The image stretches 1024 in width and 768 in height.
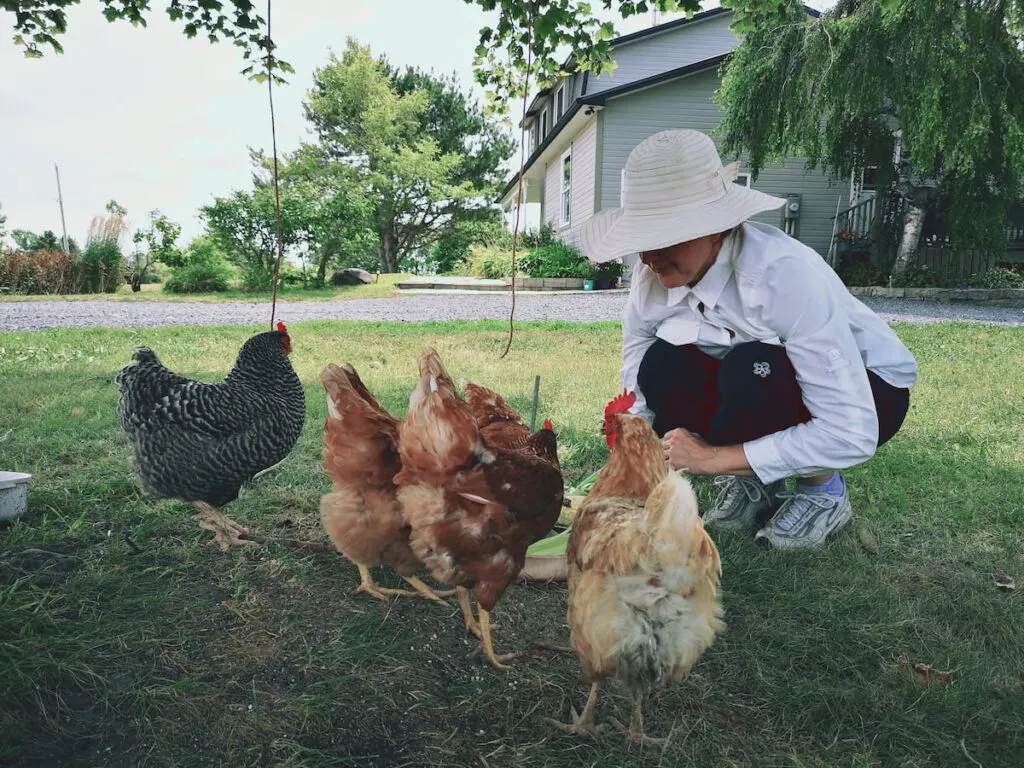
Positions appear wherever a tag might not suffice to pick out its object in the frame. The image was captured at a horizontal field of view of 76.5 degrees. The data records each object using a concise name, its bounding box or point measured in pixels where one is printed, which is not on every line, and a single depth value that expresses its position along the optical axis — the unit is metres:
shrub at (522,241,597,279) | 16.48
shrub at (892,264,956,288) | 14.32
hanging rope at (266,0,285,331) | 2.08
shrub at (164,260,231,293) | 16.31
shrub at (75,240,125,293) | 16.84
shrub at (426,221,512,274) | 31.89
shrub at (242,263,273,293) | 16.25
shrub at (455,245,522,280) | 18.73
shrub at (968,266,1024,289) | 13.83
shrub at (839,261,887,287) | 15.08
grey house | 16.94
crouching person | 2.21
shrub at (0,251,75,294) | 16.61
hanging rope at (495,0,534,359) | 2.15
